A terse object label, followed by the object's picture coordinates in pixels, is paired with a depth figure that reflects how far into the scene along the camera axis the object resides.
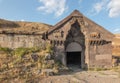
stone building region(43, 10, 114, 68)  8.50
